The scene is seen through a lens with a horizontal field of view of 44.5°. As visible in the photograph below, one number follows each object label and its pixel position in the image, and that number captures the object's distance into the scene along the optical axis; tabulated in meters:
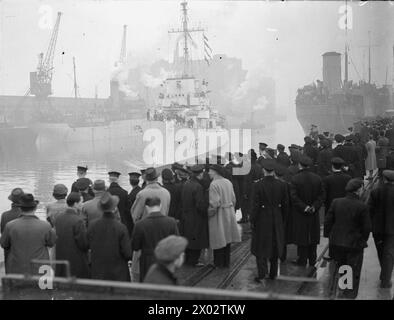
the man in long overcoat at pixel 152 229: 4.73
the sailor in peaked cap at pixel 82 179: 7.02
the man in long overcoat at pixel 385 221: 5.77
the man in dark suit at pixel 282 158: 10.09
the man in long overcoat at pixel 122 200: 6.93
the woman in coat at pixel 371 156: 13.93
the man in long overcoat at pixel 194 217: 6.76
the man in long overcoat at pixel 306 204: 6.41
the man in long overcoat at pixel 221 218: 6.61
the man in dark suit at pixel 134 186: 7.09
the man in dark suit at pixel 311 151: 11.20
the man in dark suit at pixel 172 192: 7.19
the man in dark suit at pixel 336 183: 6.93
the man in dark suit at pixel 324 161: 9.94
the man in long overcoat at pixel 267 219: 6.00
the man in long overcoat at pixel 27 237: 5.03
